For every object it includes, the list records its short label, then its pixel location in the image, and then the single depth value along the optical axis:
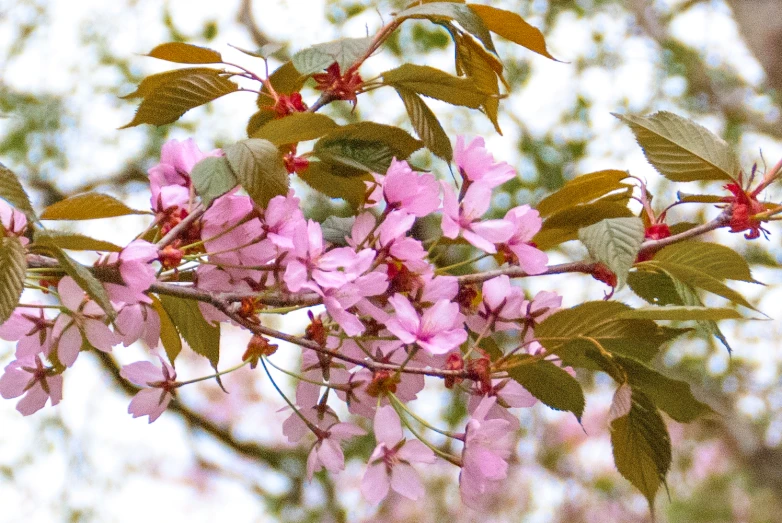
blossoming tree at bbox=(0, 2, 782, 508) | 1.09
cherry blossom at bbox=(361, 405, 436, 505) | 1.11
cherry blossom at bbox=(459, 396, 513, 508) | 1.11
